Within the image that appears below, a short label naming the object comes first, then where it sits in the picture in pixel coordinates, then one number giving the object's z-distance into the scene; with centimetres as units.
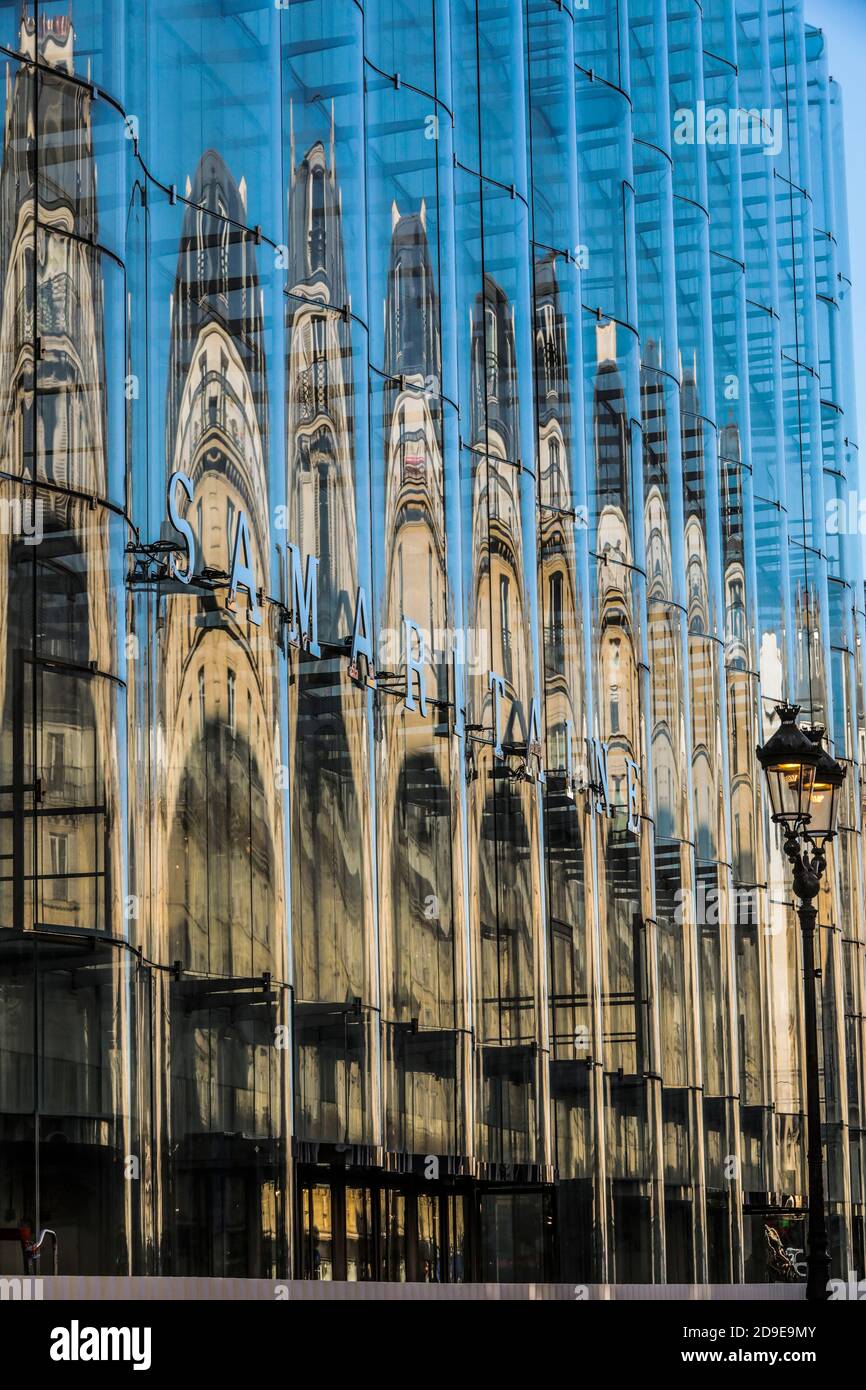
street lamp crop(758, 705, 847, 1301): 1798
